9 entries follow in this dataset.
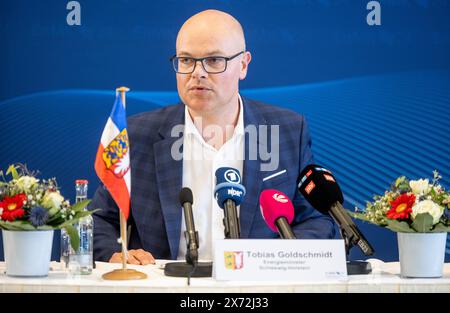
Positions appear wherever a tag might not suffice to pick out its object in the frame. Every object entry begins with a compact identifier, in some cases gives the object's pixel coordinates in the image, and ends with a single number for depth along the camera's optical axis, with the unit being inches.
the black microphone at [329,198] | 231.9
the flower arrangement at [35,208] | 232.4
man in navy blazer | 321.7
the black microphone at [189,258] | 225.6
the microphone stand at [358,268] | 243.1
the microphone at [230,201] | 231.8
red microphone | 235.6
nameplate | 220.1
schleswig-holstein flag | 238.5
